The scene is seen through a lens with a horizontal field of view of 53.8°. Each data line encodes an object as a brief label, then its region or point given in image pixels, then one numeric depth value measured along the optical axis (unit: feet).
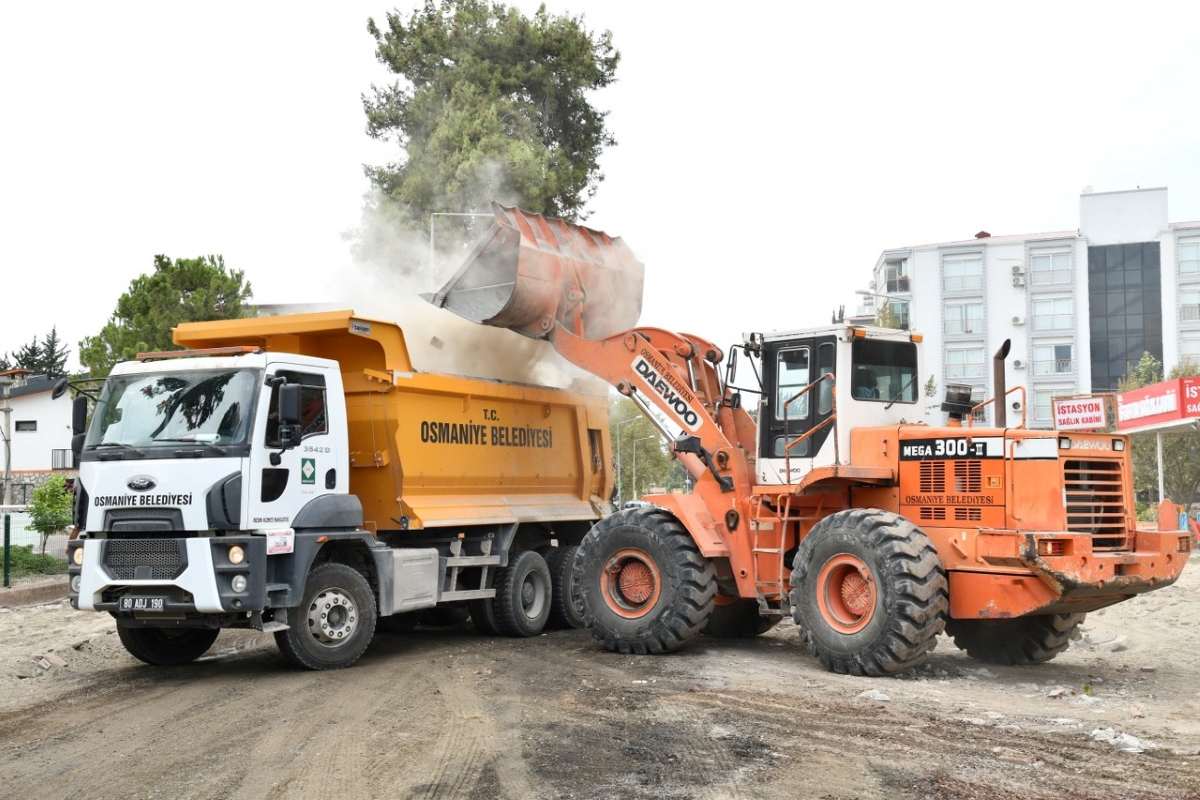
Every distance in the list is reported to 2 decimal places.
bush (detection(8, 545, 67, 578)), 59.16
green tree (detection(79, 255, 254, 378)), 82.69
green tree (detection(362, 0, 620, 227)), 77.61
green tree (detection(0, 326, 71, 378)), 244.36
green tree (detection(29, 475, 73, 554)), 63.74
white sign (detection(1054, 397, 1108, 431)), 111.86
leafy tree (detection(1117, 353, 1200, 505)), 141.38
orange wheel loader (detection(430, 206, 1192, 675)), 32.53
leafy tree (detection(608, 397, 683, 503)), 187.53
